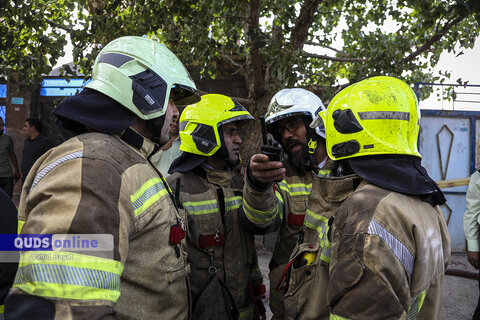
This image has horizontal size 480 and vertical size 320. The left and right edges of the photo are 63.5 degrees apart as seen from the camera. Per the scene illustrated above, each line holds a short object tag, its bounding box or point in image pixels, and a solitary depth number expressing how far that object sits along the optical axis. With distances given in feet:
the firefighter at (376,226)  4.07
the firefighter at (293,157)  9.42
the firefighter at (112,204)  3.58
